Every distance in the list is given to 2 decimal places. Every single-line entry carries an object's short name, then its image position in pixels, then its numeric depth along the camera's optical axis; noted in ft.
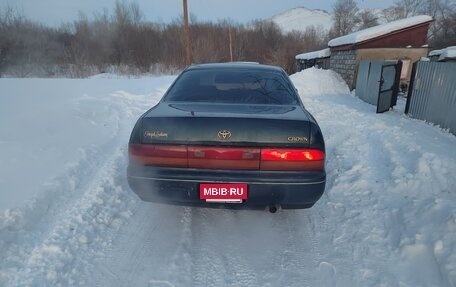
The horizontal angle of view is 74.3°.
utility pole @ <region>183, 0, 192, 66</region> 54.44
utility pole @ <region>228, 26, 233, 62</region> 112.37
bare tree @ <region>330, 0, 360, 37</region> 163.37
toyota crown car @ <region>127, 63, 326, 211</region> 7.73
